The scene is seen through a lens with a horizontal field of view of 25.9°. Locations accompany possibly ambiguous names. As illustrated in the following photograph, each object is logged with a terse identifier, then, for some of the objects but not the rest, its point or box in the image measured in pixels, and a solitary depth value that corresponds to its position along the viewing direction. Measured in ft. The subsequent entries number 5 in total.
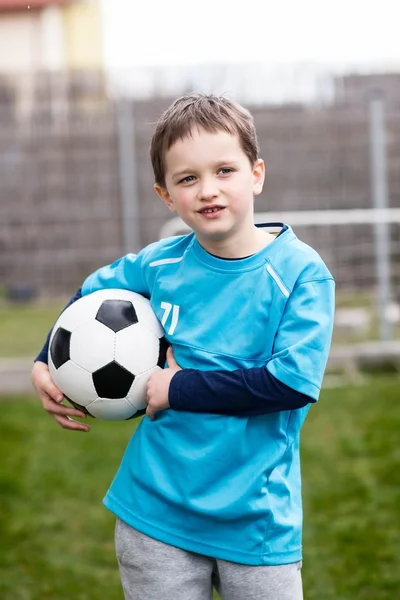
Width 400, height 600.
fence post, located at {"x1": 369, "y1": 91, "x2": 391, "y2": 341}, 22.41
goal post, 22.35
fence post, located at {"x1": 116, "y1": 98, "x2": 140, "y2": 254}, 25.82
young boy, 6.12
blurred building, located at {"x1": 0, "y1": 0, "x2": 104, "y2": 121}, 67.67
